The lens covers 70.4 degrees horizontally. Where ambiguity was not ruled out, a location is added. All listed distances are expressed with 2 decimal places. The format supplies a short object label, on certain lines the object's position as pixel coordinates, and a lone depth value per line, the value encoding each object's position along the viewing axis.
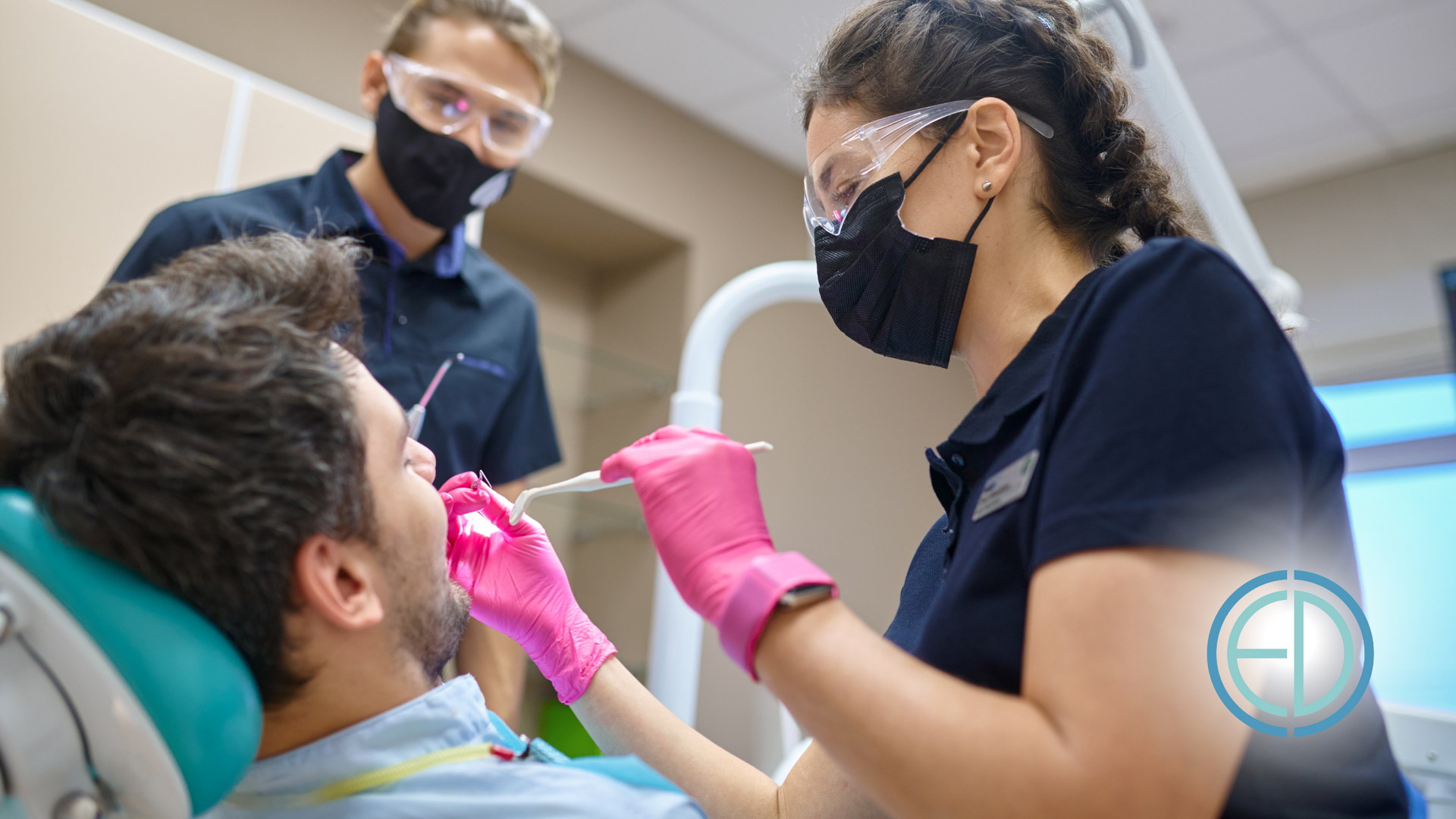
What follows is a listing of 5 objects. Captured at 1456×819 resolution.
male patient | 0.86
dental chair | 0.78
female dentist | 0.75
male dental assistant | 2.02
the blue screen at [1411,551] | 3.98
